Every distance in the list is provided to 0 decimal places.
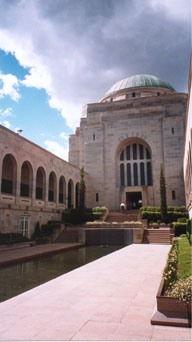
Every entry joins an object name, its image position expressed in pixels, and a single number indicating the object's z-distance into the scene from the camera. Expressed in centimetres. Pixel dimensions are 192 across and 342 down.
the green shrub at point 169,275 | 536
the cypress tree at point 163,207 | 2653
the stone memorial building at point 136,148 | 3400
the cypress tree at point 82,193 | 2823
